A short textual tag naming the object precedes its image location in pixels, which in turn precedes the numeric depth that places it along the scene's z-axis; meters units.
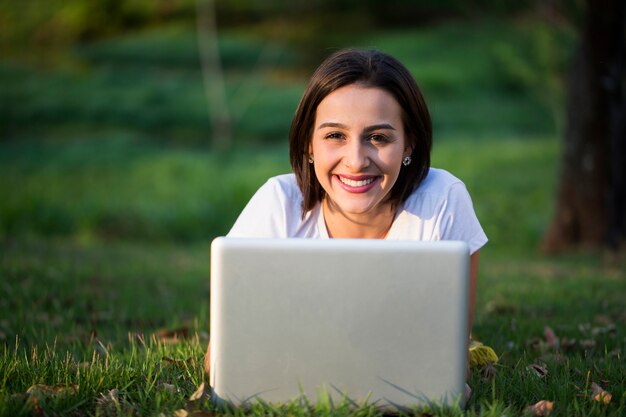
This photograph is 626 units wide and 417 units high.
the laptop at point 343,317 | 2.47
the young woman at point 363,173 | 3.13
